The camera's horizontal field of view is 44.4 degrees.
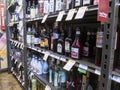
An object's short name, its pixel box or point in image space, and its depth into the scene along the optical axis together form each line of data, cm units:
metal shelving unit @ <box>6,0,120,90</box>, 72
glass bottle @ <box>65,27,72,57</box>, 120
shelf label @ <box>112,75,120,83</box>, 73
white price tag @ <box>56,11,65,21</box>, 114
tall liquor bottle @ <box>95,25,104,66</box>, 88
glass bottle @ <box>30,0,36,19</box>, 179
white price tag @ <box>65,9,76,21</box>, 101
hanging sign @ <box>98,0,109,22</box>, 73
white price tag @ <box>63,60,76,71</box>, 108
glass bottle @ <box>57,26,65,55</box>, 131
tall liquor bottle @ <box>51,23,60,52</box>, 141
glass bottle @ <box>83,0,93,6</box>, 93
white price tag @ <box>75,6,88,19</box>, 91
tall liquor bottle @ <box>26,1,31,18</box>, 199
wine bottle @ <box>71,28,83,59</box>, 110
